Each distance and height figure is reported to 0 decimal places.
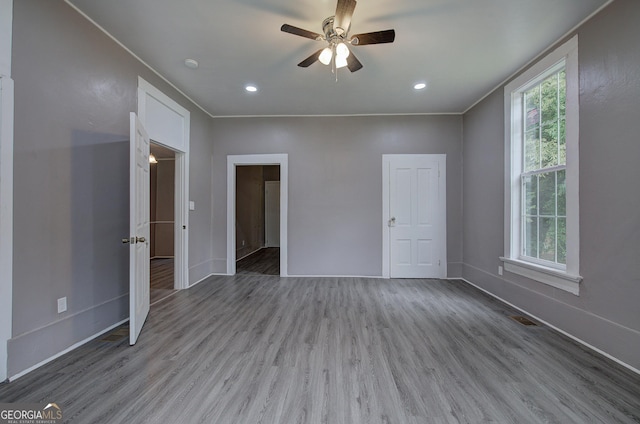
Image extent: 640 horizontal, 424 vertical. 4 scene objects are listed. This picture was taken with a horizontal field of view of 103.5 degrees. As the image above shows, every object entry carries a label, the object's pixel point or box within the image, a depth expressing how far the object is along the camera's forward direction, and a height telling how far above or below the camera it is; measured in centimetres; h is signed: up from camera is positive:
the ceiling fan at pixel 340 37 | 187 +145
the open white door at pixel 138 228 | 215 -14
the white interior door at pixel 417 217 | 425 -6
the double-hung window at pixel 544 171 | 235 +46
